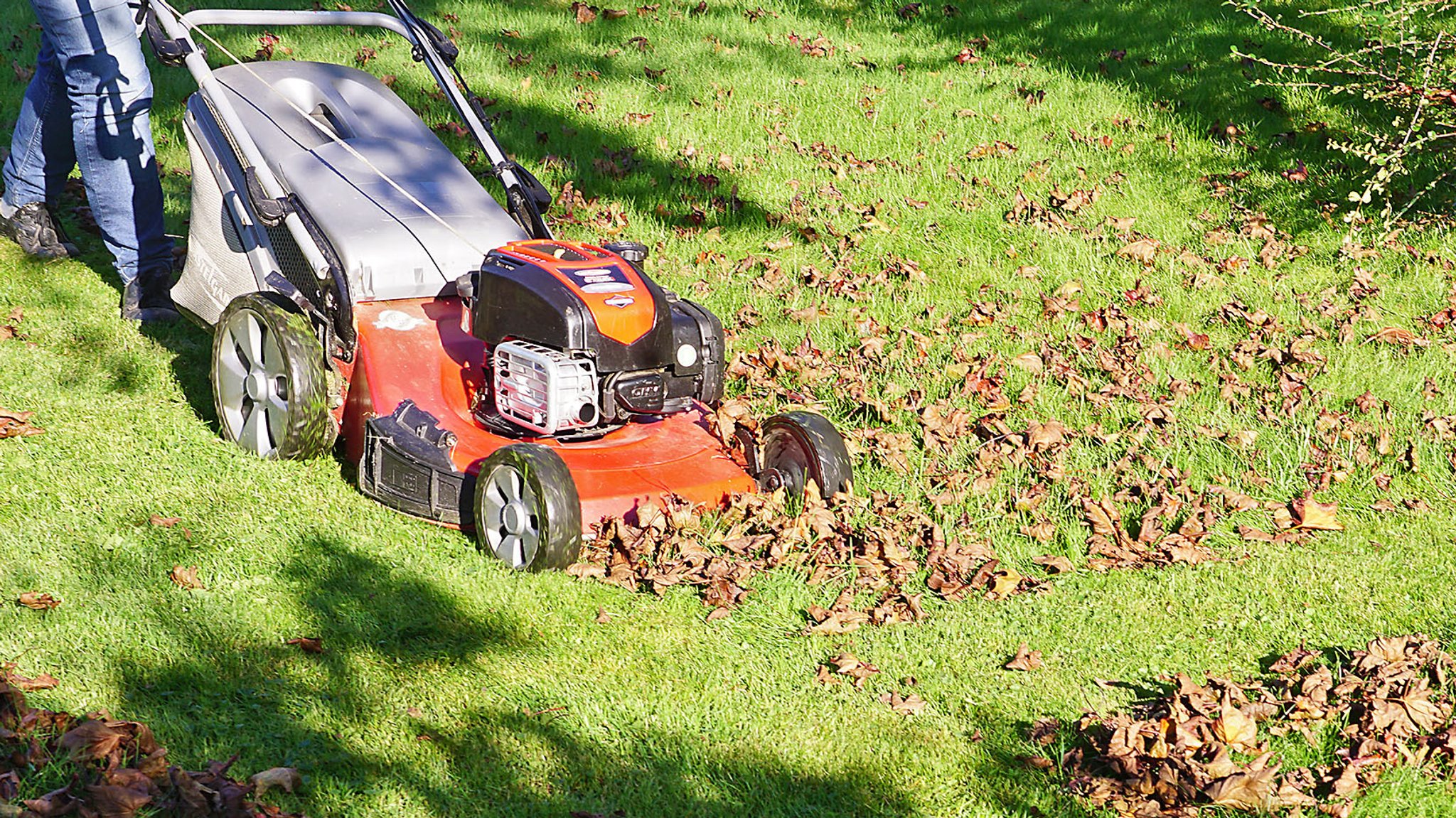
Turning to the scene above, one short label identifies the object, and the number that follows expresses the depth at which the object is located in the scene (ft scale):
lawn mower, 26.08
